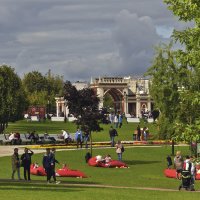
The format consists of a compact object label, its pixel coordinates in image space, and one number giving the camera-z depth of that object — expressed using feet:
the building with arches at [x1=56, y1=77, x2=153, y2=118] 567.18
